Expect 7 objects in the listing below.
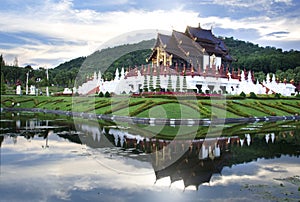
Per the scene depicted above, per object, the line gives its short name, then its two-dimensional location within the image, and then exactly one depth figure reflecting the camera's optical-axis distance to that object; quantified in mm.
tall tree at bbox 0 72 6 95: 50906
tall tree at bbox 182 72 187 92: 37844
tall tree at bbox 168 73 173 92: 37750
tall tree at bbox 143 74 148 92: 37719
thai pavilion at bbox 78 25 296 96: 38969
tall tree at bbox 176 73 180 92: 38000
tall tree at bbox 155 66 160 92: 38044
